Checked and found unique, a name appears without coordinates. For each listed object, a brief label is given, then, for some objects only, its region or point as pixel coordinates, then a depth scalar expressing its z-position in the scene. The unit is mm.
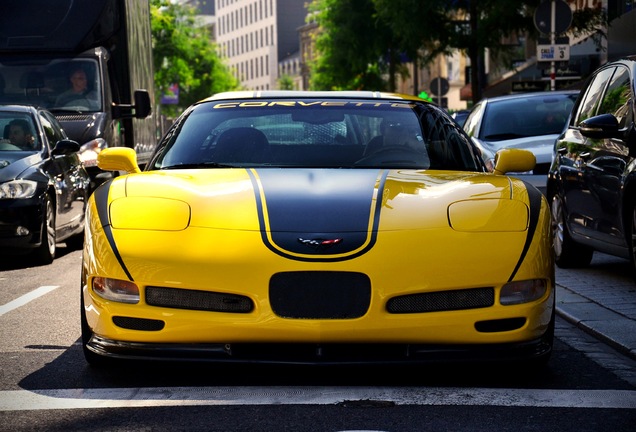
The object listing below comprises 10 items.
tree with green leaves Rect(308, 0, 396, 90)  50344
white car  14758
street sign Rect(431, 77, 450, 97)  36747
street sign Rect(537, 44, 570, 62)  19984
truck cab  16969
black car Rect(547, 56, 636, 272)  8852
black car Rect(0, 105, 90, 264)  11453
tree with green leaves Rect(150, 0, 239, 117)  68875
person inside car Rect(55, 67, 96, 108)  17172
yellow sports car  5375
